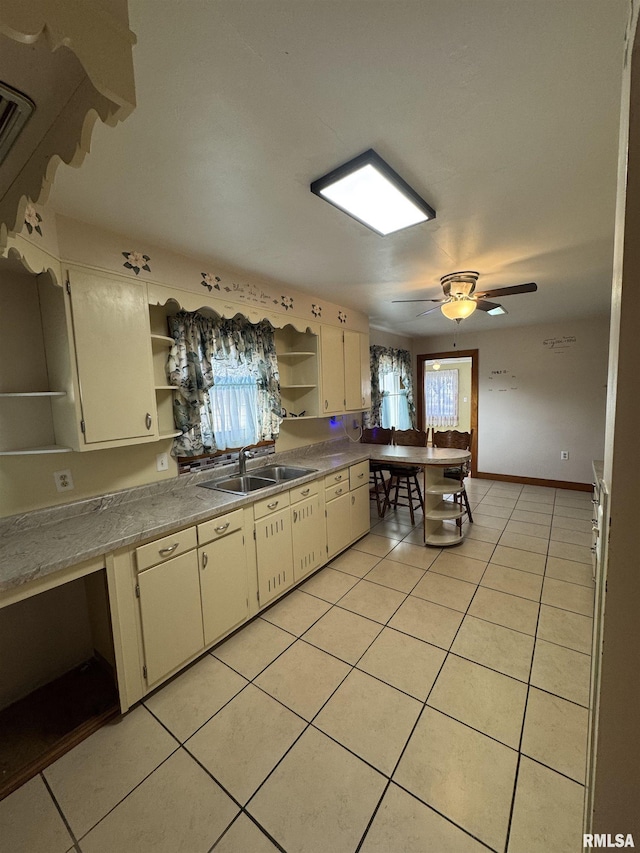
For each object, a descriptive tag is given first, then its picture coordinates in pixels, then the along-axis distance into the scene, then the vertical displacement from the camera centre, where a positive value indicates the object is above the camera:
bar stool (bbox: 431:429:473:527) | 3.62 -0.63
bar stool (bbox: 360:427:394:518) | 4.09 -0.60
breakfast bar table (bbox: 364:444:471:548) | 3.18 -0.95
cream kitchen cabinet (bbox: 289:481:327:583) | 2.60 -1.07
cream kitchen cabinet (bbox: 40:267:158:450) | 1.71 +0.24
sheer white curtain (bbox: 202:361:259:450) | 2.75 -0.07
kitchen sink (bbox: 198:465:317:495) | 2.64 -0.67
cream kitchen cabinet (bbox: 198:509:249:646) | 1.97 -1.07
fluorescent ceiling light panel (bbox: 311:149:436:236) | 1.35 +0.89
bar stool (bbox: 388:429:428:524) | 3.95 -0.88
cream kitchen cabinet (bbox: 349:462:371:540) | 3.28 -1.04
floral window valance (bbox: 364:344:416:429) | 4.81 +0.25
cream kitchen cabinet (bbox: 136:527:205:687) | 1.70 -1.07
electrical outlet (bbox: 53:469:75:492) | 1.88 -0.43
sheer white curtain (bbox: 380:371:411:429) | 5.29 -0.17
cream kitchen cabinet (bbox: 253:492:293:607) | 2.30 -1.05
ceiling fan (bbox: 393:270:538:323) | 2.54 +0.72
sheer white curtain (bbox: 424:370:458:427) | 7.53 -0.16
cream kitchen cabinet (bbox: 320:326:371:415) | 3.39 +0.25
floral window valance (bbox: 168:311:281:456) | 2.40 +0.23
